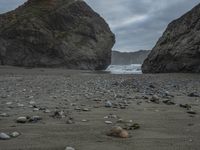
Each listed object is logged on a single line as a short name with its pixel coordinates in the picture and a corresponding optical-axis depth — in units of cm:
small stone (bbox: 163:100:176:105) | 307
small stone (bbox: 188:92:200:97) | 383
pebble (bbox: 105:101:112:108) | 281
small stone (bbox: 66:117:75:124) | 203
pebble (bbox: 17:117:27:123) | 202
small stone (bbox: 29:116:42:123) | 206
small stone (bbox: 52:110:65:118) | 224
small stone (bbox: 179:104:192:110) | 280
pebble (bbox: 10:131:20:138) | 164
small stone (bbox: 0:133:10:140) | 157
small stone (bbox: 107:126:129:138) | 166
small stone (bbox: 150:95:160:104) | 317
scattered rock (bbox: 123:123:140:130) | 189
